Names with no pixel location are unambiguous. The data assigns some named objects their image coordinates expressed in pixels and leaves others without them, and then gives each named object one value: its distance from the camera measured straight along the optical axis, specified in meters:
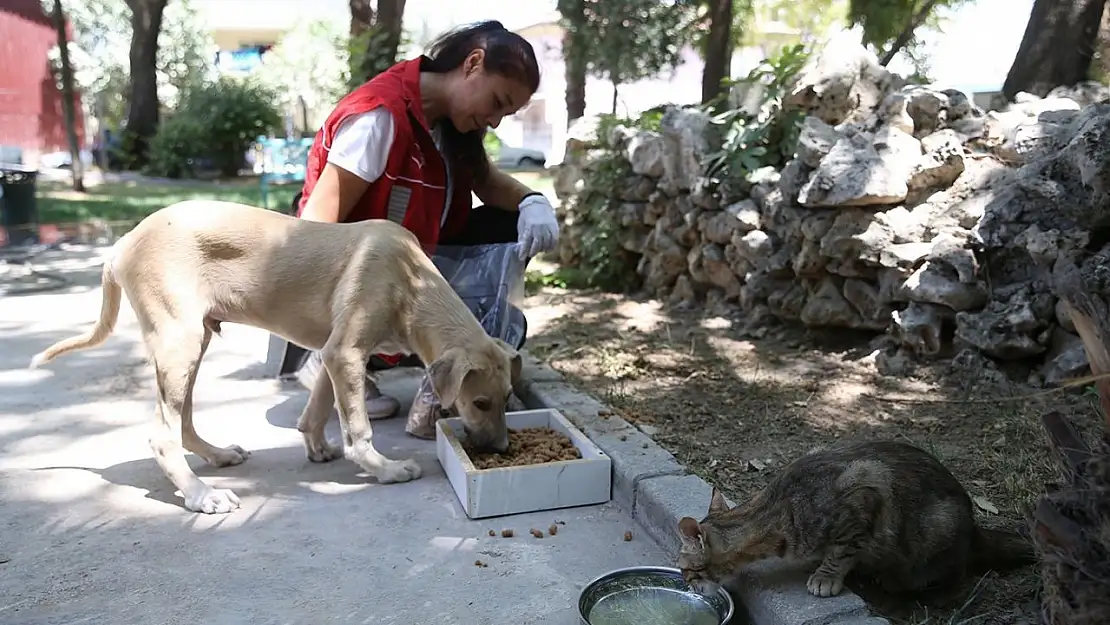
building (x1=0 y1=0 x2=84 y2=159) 25.11
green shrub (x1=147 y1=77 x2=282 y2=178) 19.95
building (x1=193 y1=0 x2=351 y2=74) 42.62
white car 27.69
